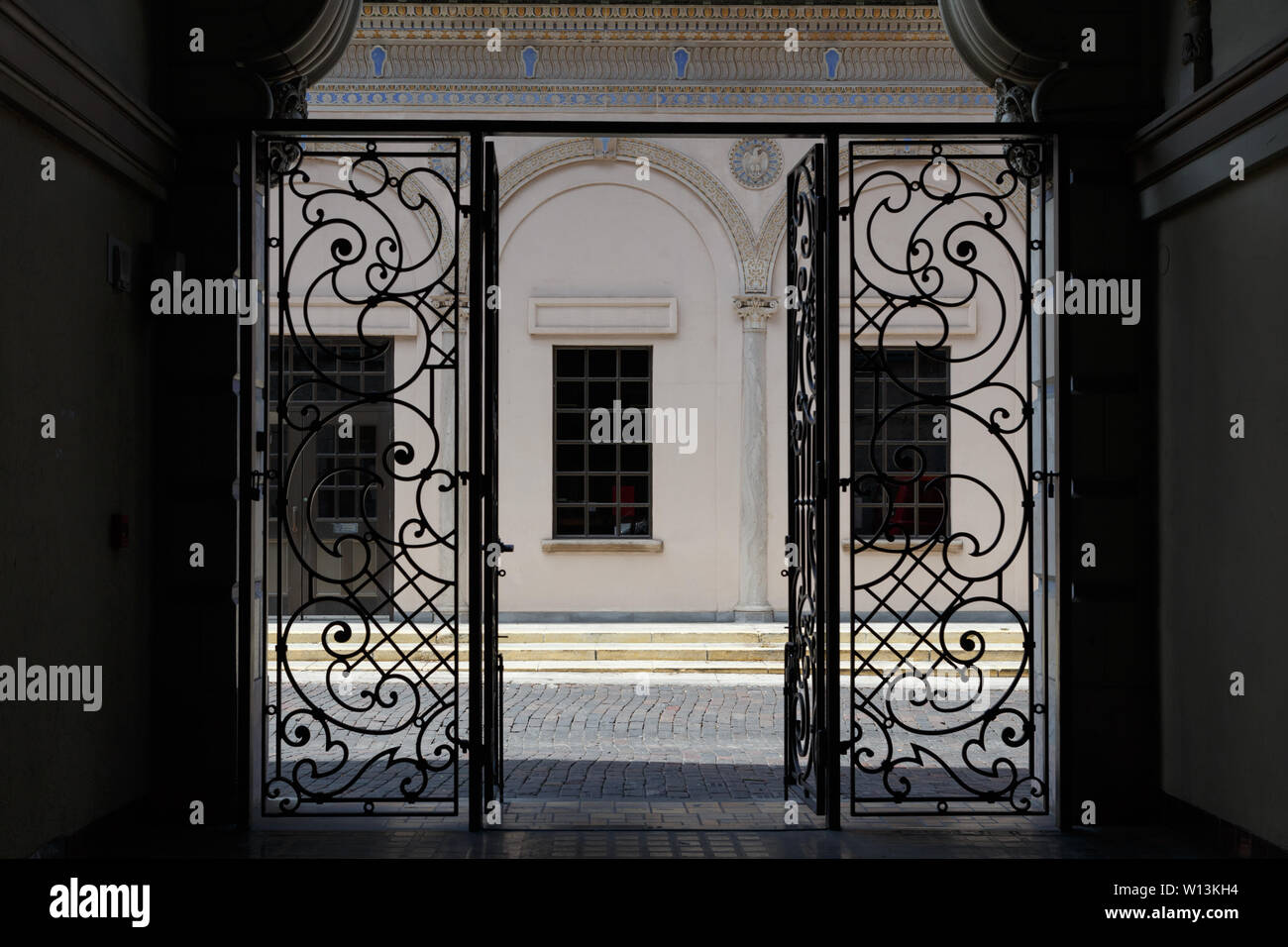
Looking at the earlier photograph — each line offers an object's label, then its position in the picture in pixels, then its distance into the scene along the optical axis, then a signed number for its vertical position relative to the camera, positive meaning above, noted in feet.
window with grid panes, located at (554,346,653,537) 40.75 +0.95
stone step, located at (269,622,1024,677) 35.83 -4.66
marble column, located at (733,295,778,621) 40.19 +0.19
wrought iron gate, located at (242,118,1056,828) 16.57 +0.09
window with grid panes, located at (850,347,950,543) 40.40 +1.49
